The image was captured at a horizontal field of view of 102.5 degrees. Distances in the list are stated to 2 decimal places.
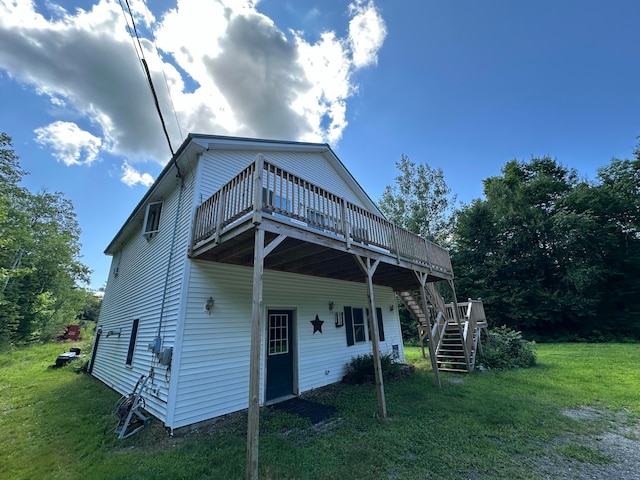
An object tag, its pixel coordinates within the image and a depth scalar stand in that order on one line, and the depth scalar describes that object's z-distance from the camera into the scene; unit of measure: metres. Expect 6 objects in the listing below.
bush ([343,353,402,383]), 7.65
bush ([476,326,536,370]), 9.40
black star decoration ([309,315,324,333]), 7.45
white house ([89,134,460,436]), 4.79
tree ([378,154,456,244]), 22.25
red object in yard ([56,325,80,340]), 22.14
